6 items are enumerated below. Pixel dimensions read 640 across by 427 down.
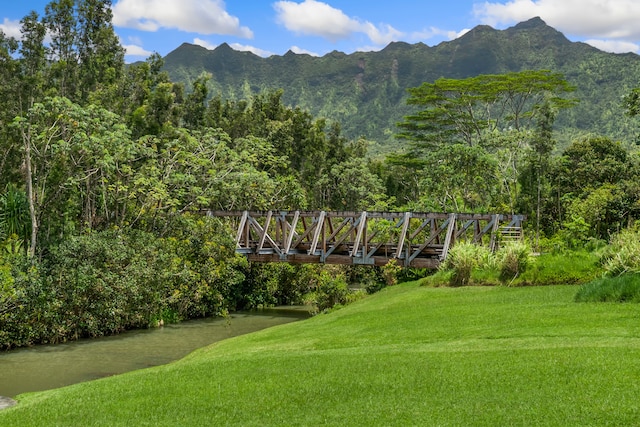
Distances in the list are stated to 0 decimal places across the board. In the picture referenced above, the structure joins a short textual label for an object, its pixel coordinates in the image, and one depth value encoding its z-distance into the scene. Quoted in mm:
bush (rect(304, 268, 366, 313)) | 24291
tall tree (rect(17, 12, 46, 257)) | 20062
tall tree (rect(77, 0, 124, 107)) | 41094
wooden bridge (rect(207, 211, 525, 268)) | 24078
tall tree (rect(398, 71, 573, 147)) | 48750
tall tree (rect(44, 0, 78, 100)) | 37938
